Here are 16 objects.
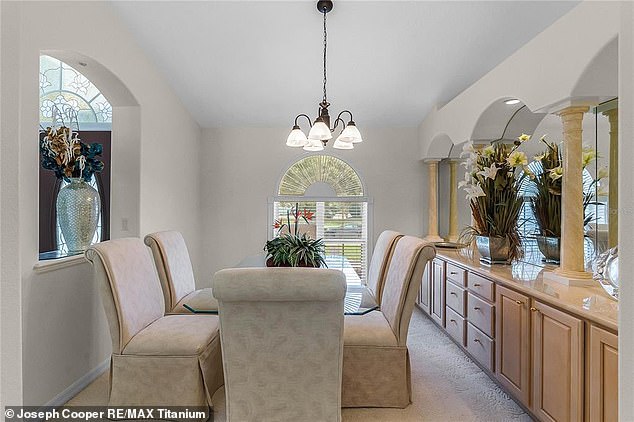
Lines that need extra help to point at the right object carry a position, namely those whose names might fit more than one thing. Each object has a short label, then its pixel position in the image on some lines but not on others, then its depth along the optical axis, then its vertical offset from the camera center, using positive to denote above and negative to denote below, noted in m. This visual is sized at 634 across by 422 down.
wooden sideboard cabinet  1.74 -0.73
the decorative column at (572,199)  2.41 +0.07
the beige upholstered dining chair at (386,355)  2.39 -0.89
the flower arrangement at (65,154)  2.68 +0.39
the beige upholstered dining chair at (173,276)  2.97 -0.53
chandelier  2.82 +0.57
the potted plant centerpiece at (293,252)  2.30 -0.24
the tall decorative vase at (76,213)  2.80 -0.02
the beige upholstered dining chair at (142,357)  2.27 -0.86
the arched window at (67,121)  4.61 +1.11
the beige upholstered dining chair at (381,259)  3.21 -0.42
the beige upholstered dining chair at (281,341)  1.81 -0.65
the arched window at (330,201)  5.42 +0.13
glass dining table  2.39 -0.60
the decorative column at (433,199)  5.14 +0.15
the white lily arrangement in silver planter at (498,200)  3.12 +0.09
